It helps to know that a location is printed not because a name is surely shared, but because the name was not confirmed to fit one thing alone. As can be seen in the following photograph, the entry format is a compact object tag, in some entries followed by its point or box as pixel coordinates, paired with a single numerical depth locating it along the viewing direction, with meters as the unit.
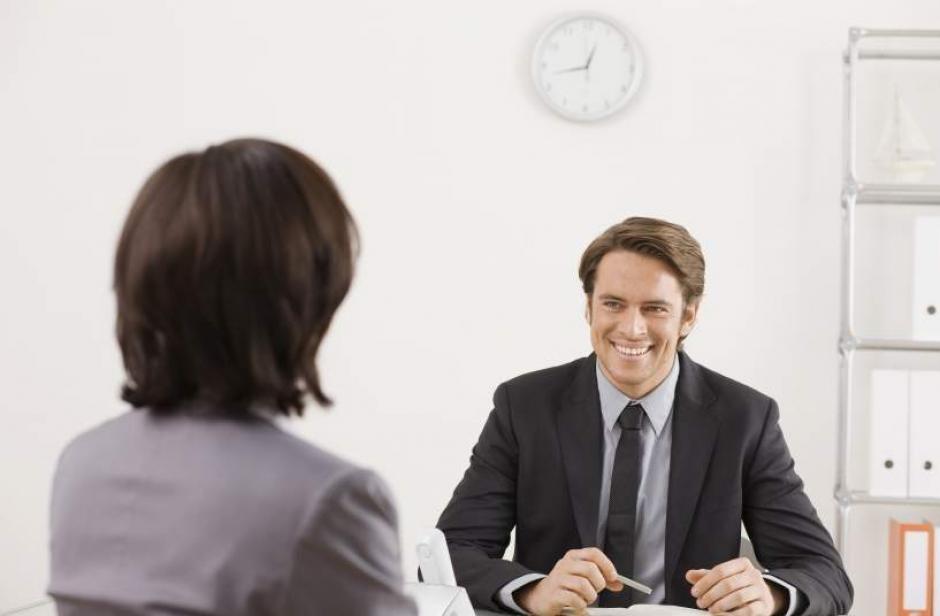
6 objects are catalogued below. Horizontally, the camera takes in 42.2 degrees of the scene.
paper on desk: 1.77
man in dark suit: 2.20
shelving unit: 3.44
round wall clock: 3.70
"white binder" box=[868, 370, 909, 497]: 3.35
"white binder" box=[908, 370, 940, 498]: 3.35
